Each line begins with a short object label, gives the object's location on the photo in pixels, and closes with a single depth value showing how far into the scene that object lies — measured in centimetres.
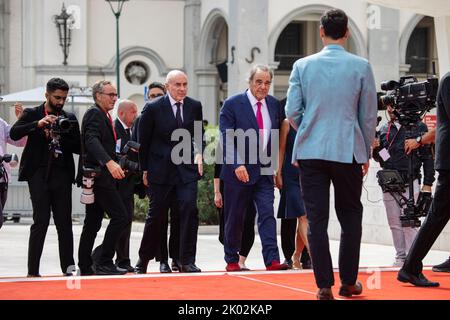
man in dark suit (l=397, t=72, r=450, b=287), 927
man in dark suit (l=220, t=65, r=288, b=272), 1142
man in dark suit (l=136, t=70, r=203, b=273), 1149
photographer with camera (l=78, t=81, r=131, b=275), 1153
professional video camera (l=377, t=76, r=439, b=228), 1098
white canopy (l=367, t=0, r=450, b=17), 1902
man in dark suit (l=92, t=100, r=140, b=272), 1280
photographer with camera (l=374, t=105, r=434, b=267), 1311
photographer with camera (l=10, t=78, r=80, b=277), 1138
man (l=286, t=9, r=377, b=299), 834
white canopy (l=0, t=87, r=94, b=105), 2412
